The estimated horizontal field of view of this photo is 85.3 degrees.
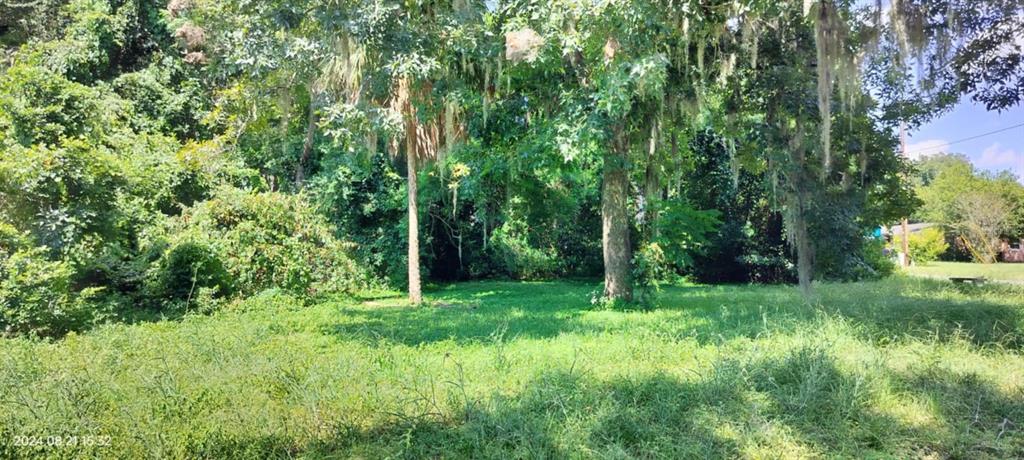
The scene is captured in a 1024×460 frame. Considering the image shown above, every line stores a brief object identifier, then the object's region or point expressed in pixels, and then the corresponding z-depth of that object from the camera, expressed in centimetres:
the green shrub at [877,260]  1357
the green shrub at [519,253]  1564
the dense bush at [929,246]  2541
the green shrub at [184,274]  857
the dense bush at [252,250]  886
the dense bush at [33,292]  611
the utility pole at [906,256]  2285
